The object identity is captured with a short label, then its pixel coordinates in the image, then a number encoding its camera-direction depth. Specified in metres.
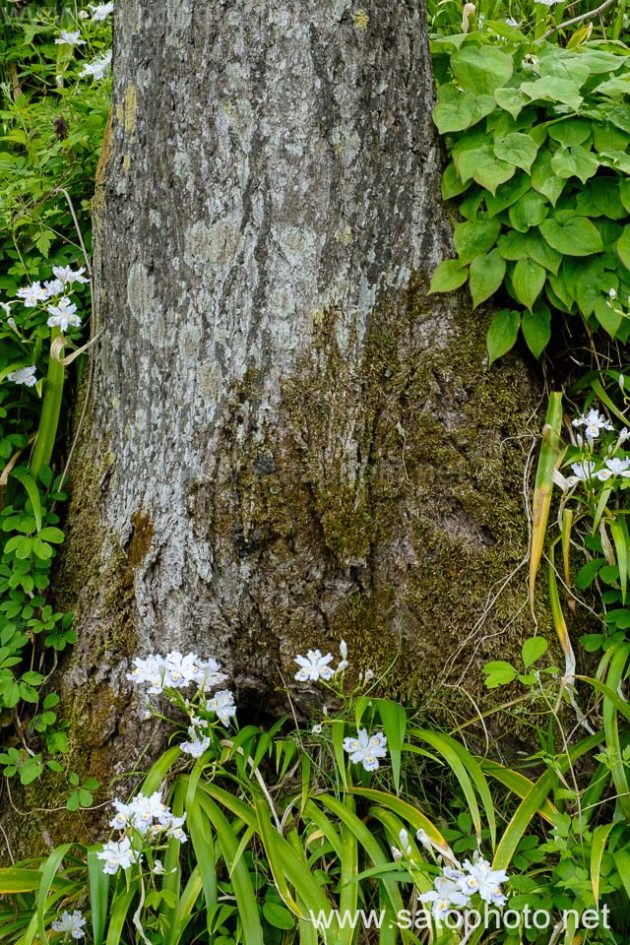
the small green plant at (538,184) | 1.97
